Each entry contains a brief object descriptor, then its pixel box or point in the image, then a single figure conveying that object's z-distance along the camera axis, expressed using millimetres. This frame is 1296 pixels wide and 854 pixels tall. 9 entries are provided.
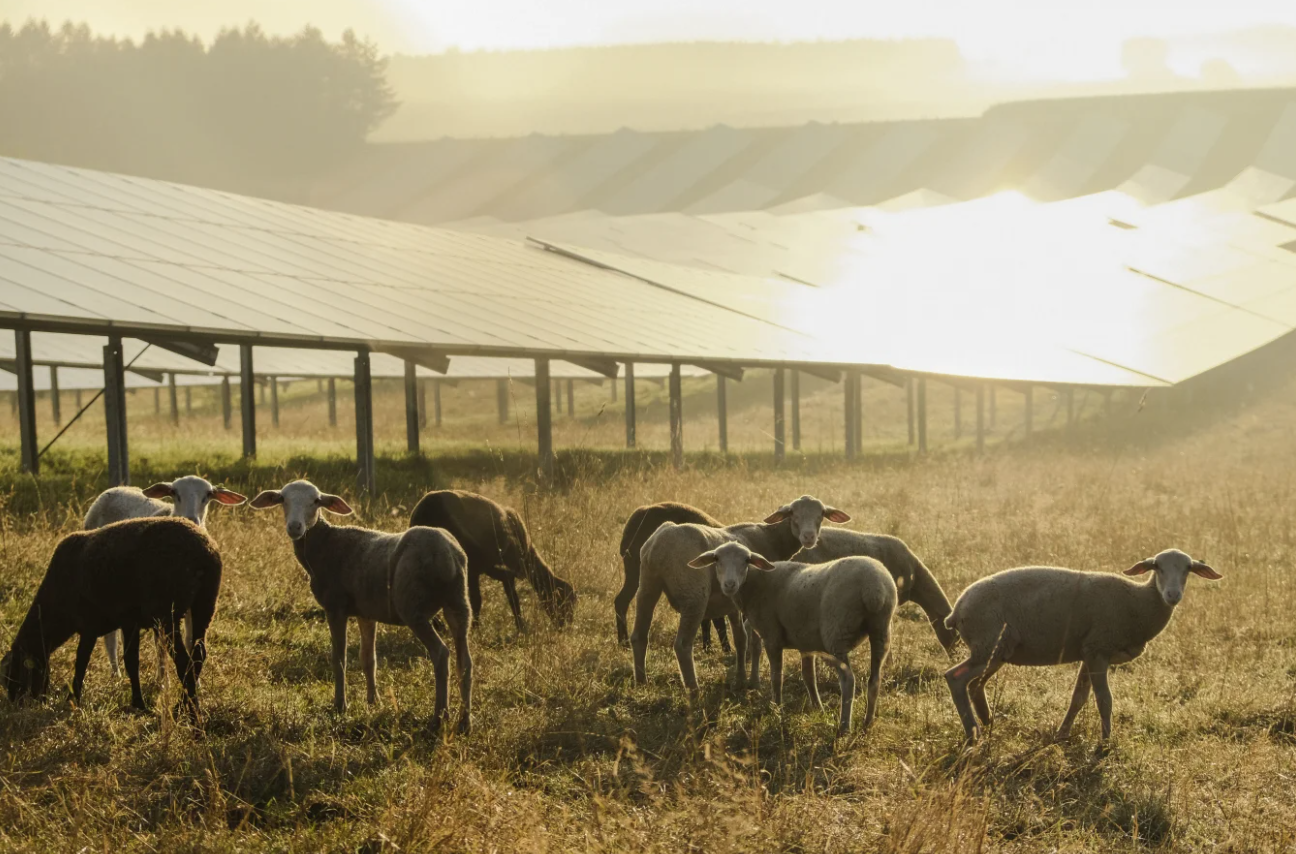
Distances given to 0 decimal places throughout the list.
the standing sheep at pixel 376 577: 15773
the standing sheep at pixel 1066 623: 15906
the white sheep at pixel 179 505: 18062
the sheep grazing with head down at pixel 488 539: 22094
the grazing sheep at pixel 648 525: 21641
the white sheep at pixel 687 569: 18297
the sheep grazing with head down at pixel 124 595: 15500
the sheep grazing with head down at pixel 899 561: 20625
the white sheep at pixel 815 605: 16250
